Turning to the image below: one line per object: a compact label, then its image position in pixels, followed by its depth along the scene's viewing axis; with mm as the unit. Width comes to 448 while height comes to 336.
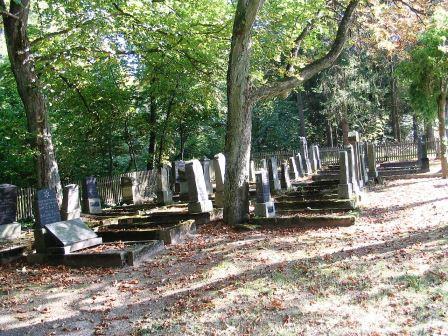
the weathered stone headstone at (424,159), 20922
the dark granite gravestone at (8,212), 12844
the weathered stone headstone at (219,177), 14328
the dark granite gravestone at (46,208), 9297
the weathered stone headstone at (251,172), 21217
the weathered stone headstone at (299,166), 20547
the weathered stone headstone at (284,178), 16594
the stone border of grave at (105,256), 8352
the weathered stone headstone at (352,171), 14100
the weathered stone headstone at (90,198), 15672
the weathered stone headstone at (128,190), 18375
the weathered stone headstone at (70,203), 12094
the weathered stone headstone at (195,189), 12578
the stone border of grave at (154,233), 10012
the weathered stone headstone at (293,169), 19672
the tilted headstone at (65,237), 8922
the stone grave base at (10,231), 12766
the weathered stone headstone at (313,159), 22819
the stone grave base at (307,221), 10742
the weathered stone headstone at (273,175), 15664
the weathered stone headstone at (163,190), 16609
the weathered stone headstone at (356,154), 16241
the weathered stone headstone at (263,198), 11828
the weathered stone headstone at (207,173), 17094
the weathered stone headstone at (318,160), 23653
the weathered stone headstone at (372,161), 19717
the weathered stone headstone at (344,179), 13250
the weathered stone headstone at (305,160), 21516
